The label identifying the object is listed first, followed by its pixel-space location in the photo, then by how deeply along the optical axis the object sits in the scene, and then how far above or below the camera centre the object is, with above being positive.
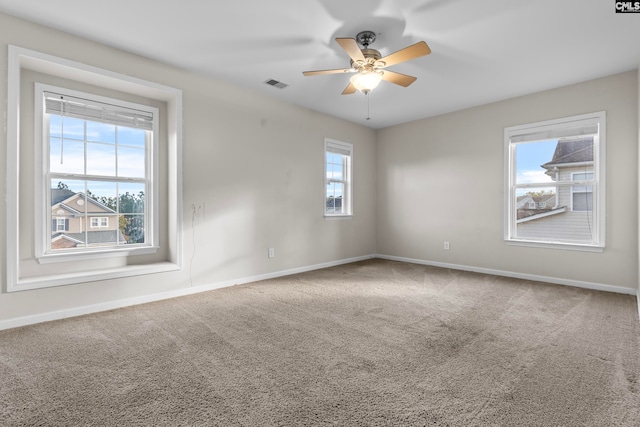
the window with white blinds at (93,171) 3.08 +0.45
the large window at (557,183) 4.00 +0.40
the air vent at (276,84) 4.07 +1.70
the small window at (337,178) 5.55 +0.64
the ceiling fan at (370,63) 2.60 +1.33
